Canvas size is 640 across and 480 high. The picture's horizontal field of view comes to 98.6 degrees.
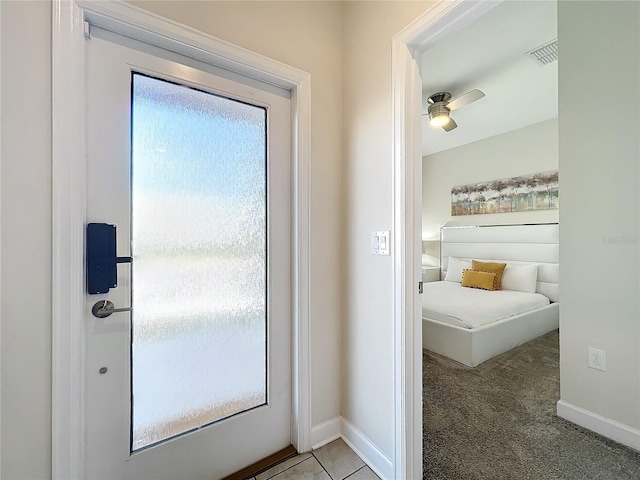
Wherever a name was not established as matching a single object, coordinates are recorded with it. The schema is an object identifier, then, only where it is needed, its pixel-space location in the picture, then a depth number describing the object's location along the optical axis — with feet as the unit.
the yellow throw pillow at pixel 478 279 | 11.81
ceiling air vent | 7.43
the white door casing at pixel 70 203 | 3.09
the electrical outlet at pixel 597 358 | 5.38
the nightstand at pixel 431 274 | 16.17
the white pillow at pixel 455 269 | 13.96
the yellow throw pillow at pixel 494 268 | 12.07
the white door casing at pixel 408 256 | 4.07
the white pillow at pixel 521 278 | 11.63
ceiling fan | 8.87
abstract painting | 12.30
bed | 8.31
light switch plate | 4.38
